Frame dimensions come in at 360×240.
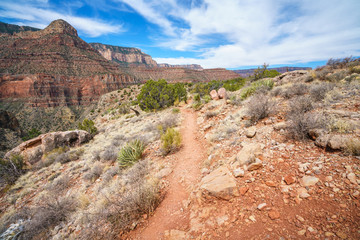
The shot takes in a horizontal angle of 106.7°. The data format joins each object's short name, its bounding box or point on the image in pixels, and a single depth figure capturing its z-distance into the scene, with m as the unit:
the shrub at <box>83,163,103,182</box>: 6.09
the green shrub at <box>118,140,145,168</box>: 5.76
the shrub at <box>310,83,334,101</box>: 5.26
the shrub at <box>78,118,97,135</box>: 16.17
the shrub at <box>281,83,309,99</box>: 6.26
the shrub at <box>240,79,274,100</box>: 8.89
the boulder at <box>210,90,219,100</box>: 13.06
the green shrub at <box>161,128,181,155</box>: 5.77
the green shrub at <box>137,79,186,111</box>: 16.70
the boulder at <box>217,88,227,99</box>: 12.24
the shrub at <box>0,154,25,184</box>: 8.09
